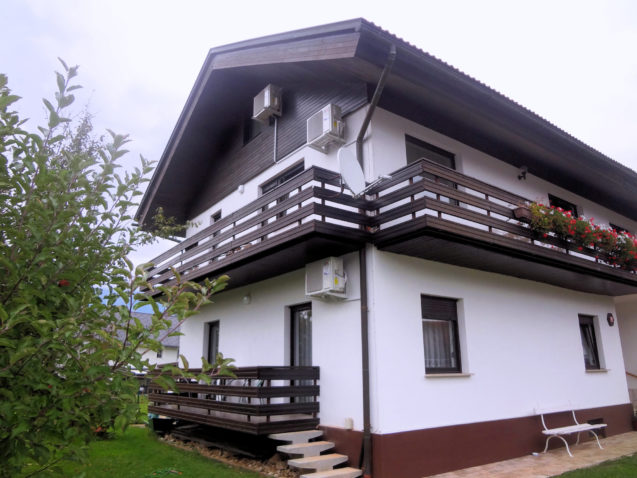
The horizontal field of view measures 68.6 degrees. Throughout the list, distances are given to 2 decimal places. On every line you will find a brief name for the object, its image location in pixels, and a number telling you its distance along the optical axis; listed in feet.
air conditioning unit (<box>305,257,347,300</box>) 24.66
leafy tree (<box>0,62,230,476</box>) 6.83
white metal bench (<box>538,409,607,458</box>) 27.68
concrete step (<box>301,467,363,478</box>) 20.72
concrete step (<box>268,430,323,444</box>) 23.38
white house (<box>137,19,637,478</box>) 23.47
